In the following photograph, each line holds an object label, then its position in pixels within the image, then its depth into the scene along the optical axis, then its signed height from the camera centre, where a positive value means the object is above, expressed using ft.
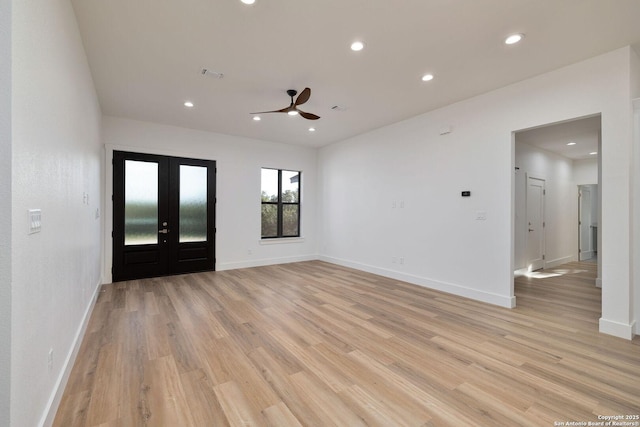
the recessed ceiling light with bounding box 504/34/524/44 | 9.00 +5.74
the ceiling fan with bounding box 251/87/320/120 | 11.20 +4.76
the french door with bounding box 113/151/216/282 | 17.04 -0.14
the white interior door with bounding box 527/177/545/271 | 20.74 -0.79
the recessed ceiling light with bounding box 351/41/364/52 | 9.40 +5.74
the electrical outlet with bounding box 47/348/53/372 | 5.68 -3.07
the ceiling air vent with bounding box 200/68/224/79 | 11.23 +5.77
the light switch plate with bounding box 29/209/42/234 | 4.64 -0.13
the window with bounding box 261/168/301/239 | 23.08 +0.84
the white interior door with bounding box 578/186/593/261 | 25.76 -1.05
